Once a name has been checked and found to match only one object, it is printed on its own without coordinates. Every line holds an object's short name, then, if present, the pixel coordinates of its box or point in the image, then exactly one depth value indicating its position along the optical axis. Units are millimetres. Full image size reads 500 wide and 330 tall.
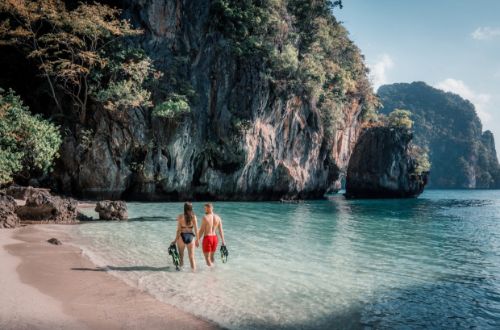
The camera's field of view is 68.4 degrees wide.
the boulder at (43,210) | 14250
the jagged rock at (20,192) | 18266
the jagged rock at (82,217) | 15295
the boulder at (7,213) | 12172
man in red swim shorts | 8016
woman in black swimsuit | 7855
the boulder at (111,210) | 15820
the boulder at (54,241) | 9806
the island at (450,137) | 123562
